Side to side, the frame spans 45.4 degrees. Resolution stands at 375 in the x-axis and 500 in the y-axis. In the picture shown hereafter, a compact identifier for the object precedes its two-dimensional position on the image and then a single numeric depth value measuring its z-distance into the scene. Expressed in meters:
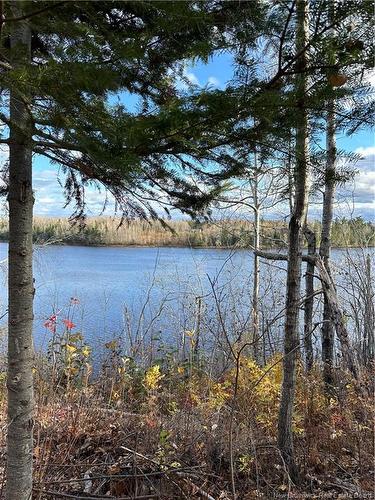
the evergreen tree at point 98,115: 1.15
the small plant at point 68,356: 3.59
